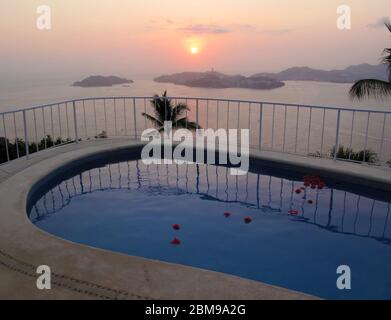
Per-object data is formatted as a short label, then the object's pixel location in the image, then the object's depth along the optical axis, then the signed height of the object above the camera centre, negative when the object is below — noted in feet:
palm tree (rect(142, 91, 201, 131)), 42.93 -4.45
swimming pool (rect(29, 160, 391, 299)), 11.92 -6.18
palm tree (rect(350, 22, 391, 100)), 37.55 -1.21
